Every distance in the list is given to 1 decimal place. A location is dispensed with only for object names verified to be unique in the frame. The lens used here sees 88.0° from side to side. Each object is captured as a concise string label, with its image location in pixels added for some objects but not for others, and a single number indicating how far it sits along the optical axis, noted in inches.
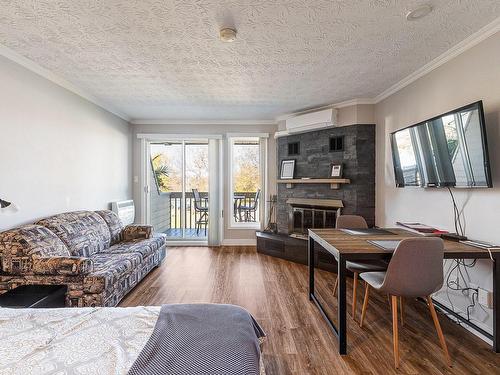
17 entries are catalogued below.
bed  36.6
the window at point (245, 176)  202.7
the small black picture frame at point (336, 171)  154.3
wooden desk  72.5
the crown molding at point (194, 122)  198.2
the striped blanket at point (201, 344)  36.6
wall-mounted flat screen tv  77.5
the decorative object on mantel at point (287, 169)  179.1
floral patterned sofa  86.7
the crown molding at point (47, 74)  94.3
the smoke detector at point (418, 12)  70.1
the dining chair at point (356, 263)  95.7
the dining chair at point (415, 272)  67.4
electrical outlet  79.7
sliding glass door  205.5
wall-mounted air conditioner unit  154.4
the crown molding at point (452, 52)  79.4
